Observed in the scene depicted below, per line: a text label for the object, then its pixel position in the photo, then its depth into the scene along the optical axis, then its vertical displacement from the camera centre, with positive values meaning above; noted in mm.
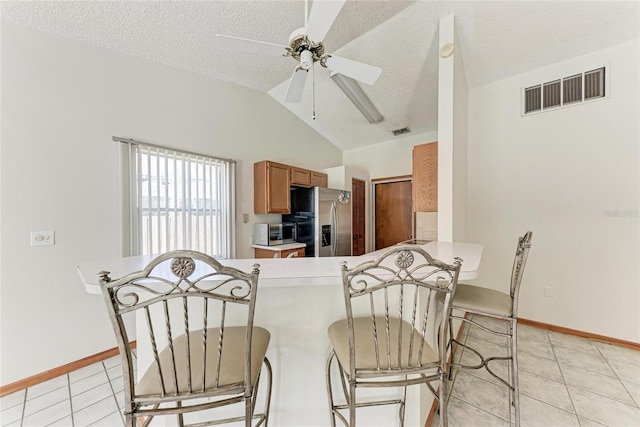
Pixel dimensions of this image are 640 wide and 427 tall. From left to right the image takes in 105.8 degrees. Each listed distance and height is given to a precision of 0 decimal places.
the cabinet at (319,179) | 4039 +557
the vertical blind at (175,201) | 2359 +127
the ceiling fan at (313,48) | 1393 +1116
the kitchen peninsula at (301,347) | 1236 -703
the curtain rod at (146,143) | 2276 +688
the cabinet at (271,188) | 3326 +342
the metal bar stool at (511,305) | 1377 -565
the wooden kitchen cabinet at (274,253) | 3225 -565
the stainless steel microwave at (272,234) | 3314 -308
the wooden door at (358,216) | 4480 -88
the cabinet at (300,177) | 3683 +548
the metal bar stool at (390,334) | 897 -565
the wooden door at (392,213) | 4371 -38
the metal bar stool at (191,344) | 771 -565
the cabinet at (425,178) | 2488 +349
